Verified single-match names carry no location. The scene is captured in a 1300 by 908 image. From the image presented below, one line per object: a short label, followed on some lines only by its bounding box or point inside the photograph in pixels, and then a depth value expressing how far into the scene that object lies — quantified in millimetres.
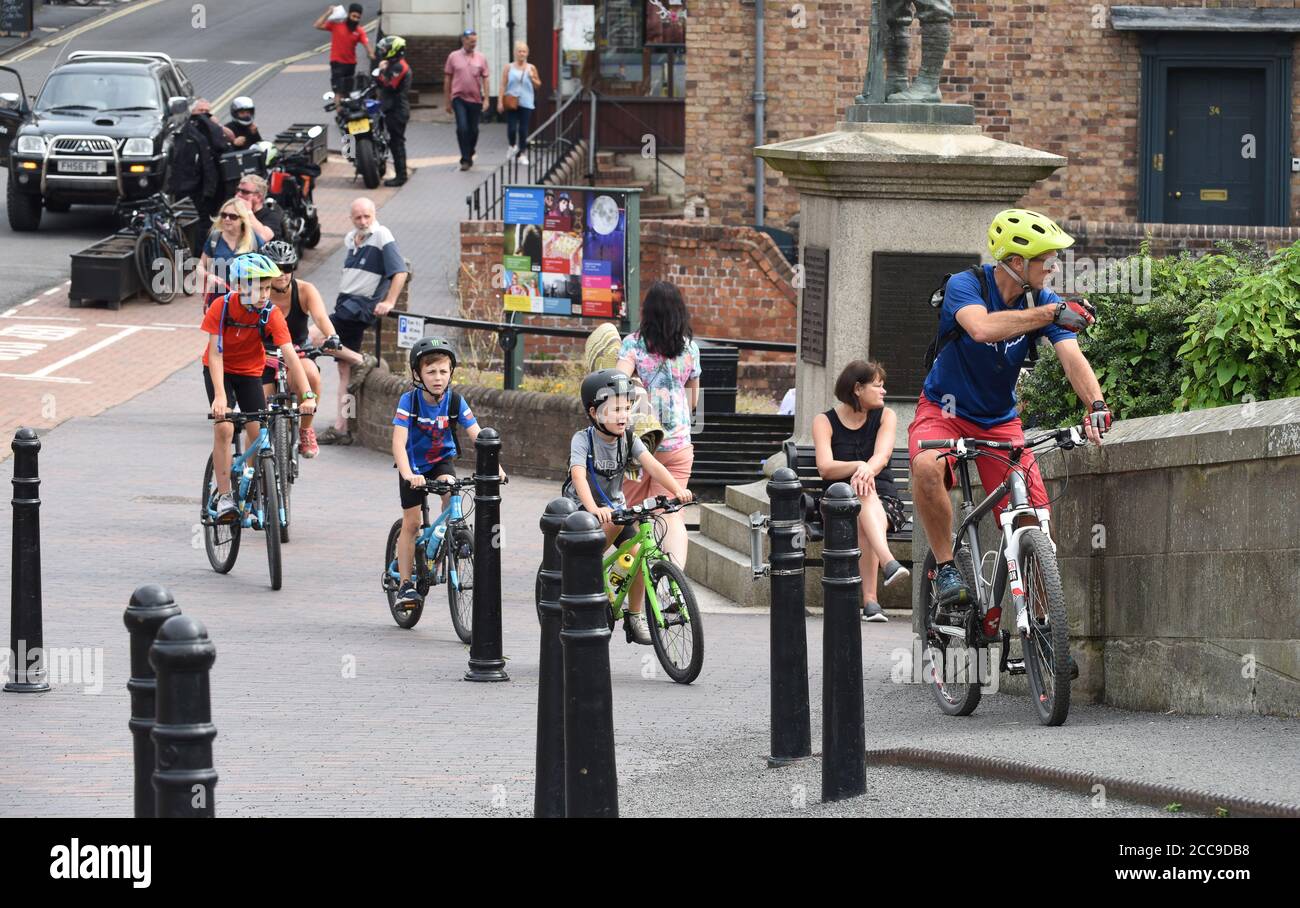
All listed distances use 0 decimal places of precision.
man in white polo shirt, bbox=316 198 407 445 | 16719
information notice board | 19094
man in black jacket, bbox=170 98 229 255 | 24016
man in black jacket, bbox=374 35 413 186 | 29969
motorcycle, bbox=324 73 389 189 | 30156
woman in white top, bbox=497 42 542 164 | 32500
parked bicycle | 23297
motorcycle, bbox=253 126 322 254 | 24891
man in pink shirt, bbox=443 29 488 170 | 31656
